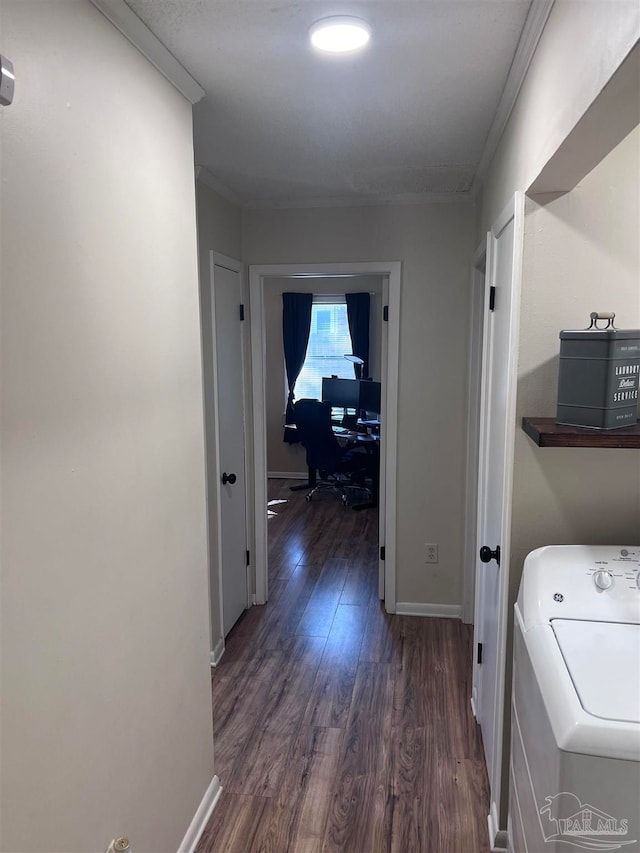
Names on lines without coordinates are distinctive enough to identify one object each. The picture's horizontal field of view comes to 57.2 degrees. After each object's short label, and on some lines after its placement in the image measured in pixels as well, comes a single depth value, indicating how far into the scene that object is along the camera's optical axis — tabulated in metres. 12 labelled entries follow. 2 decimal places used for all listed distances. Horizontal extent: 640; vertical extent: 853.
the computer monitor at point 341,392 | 6.08
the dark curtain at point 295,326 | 6.30
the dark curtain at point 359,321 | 6.18
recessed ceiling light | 1.41
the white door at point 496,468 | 1.75
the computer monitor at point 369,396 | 5.87
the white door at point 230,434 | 3.01
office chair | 5.58
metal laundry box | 1.37
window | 6.38
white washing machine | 1.00
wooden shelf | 1.34
